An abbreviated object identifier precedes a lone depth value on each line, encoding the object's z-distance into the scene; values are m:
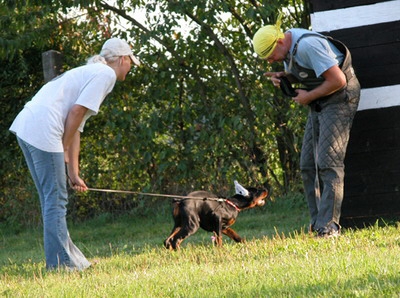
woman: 13.77
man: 15.44
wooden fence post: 23.19
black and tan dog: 16.84
